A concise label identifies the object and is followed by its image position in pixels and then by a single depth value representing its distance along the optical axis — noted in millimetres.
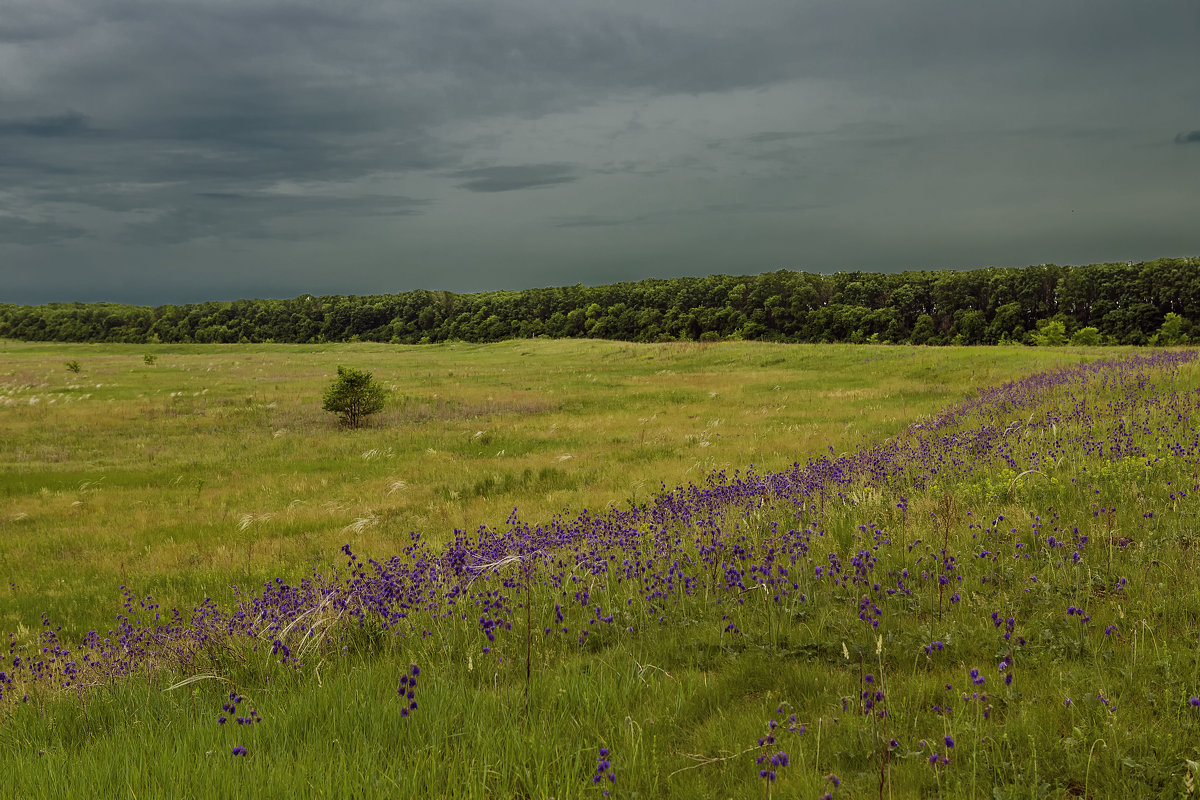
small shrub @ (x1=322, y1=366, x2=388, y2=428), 27297
